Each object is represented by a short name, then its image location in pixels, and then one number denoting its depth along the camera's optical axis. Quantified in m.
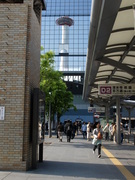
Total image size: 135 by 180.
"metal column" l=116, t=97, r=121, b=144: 19.77
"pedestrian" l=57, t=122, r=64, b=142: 20.72
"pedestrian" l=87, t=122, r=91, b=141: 21.96
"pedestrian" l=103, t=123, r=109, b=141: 21.78
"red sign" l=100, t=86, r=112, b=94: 14.91
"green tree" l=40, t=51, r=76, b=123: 20.62
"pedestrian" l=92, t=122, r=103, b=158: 12.09
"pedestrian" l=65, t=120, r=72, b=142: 20.20
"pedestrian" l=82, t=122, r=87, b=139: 25.45
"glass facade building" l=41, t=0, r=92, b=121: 104.25
